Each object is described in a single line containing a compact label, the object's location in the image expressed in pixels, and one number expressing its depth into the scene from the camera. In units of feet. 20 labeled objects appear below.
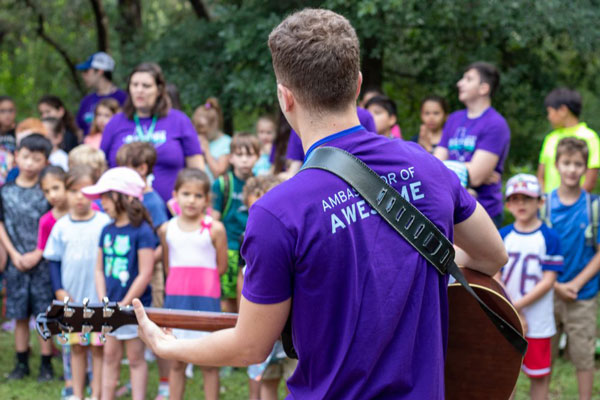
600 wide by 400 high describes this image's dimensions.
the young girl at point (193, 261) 16.62
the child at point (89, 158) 19.93
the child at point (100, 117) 24.75
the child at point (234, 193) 20.29
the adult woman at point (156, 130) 19.62
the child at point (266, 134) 25.34
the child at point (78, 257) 17.71
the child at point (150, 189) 17.90
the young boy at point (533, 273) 16.14
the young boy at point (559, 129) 21.75
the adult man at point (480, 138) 18.26
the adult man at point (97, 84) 27.12
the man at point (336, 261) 6.42
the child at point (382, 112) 22.45
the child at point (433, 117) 24.98
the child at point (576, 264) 16.99
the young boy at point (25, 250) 19.89
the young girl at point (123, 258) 16.67
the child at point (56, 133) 24.53
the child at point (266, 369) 15.69
